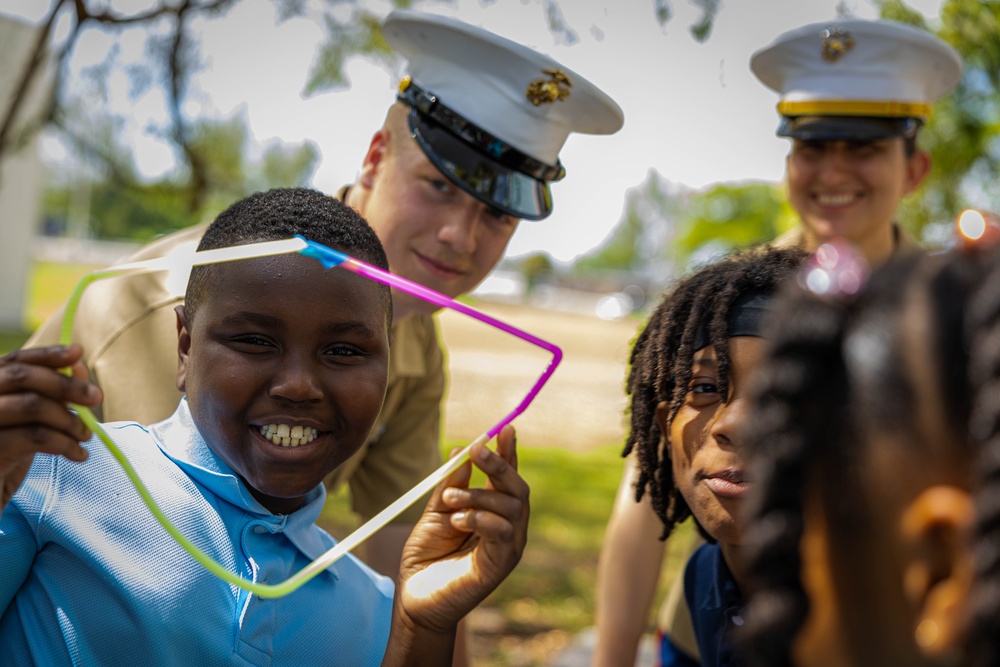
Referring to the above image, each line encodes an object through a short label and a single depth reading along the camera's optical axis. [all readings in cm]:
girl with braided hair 34
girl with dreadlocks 68
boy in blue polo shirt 63
